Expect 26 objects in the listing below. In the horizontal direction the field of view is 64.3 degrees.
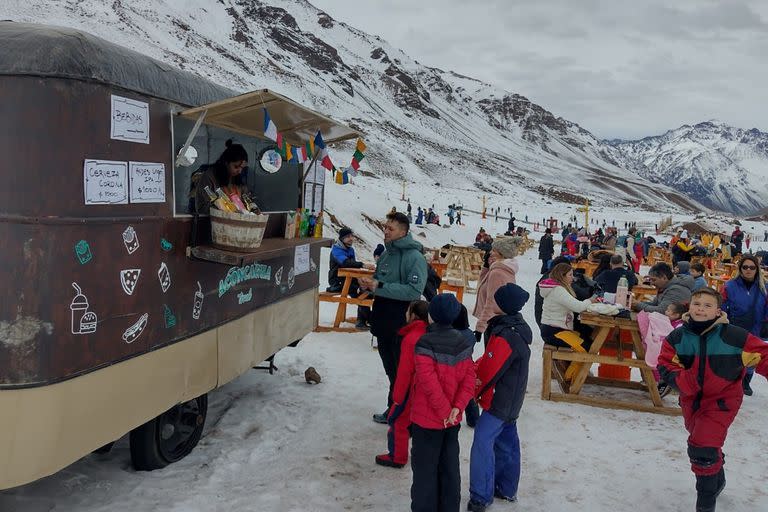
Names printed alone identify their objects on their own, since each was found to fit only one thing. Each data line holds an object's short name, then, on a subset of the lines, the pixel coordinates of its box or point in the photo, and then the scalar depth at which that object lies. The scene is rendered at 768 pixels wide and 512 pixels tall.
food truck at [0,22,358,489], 3.18
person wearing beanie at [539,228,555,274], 19.39
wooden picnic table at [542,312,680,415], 6.47
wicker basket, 4.38
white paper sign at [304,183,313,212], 6.91
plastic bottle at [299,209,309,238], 6.44
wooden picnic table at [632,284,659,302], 10.08
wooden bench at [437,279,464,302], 11.38
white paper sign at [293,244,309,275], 6.49
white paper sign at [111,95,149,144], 3.58
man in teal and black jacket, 5.28
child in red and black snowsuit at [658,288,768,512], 3.92
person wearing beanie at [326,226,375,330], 9.59
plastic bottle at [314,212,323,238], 6.81
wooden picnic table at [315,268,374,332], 9.29
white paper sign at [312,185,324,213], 7.23
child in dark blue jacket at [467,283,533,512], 4.13
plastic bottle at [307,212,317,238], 6.63
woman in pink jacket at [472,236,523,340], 6.66
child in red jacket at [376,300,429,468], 4.24
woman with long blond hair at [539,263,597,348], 6.77
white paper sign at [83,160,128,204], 3.42
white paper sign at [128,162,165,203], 3.77
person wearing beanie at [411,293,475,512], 3.82
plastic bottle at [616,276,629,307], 7.05
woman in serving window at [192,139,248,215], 4.57
